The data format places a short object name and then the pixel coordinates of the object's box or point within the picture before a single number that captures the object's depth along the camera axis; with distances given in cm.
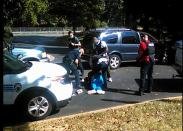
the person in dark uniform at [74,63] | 699
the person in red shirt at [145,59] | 627
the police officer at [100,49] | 701
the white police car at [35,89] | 480
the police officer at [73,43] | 736
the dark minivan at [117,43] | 1025
